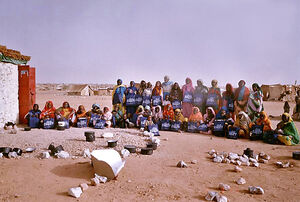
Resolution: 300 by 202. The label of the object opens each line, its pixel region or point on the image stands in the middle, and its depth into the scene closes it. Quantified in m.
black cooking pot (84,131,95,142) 6.39
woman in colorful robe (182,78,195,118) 9.31
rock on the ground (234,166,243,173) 4.64
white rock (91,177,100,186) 3.87
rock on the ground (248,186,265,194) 3.72
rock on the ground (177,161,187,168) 4.86
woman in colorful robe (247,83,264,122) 8.52
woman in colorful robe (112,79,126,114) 9.72
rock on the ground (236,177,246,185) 4.08
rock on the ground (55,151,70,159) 5.16
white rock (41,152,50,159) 5.11
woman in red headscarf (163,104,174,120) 9.05
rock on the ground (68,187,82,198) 3.48
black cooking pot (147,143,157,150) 5.95
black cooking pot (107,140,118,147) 5.87
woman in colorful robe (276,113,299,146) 6.93
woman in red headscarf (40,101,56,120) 8.73
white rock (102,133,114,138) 6.99
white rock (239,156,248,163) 5.21
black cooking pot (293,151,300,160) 5.48
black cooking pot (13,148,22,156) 5.23
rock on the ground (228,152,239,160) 5.30
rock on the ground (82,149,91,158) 5.25
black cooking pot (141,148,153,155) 5.57
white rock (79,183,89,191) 3.72
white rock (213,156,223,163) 5.25
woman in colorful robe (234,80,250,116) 8.72
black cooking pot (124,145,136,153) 5.63
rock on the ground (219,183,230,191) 3.81
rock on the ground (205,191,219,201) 3.46
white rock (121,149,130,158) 5.31
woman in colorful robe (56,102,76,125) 8.89
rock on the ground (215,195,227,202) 3.37
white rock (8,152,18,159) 5.11
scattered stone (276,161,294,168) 4.97
